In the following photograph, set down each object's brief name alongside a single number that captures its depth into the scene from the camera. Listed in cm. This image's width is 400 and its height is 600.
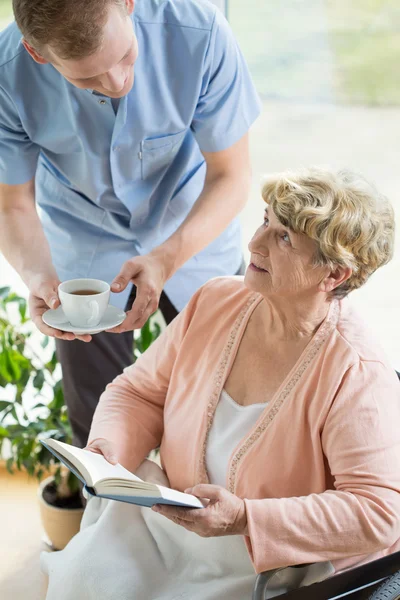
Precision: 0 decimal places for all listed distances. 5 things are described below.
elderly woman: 223
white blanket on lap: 229
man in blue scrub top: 252
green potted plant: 309
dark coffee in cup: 242
